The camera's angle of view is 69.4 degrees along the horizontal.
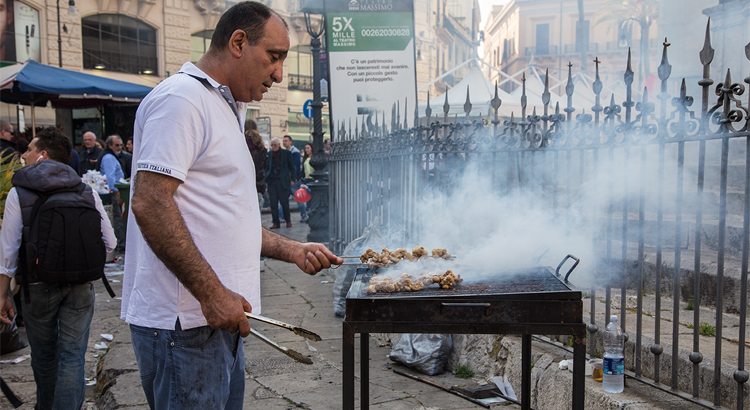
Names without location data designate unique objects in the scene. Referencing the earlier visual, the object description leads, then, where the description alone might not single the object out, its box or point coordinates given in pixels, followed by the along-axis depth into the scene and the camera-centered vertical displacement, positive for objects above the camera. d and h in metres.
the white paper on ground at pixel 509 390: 3.91 -1.61
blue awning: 9.72 +1.54
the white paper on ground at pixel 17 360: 4.87 -1.74
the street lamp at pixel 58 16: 21.36 +6.20
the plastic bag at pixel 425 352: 4.37 -1.49
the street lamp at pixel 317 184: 9.06 -0.26
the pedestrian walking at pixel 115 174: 9.35 -0.10
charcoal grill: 2.30 -0.63
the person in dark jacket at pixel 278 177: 12.12 -0.19
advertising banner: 8.20 +1.76
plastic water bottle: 3.06 -1.16
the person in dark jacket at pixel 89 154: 10.28 +0.28
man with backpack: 3.58 -0.67
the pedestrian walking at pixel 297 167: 13.15 +0.04
